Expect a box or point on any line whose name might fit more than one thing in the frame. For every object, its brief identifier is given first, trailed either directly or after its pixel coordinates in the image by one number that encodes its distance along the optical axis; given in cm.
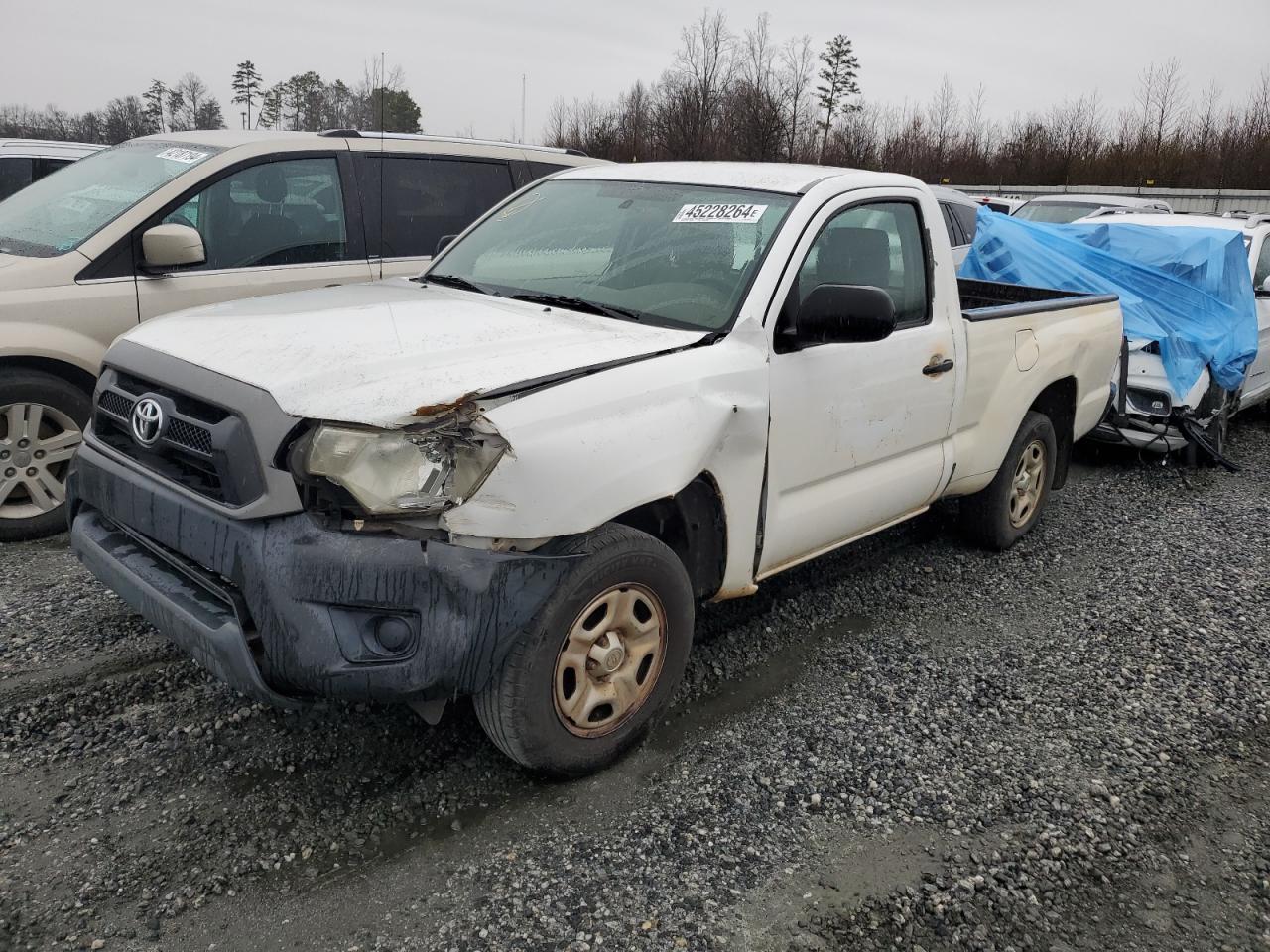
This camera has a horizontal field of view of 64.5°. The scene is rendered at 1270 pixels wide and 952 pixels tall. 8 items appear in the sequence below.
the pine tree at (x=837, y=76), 5212
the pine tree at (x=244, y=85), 6306
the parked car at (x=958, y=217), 949
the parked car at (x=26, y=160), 954
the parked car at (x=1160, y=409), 720
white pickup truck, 266
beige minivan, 479
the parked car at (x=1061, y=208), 1577
